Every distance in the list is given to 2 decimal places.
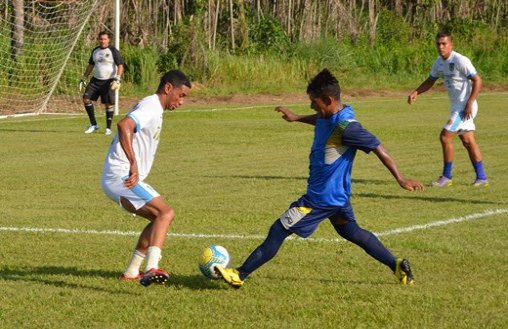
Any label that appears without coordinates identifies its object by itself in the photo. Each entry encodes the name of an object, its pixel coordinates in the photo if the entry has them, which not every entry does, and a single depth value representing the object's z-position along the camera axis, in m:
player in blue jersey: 15.69
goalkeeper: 43.69
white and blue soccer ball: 16.06
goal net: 50.25
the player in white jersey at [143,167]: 15.86
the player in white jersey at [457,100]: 28.58
